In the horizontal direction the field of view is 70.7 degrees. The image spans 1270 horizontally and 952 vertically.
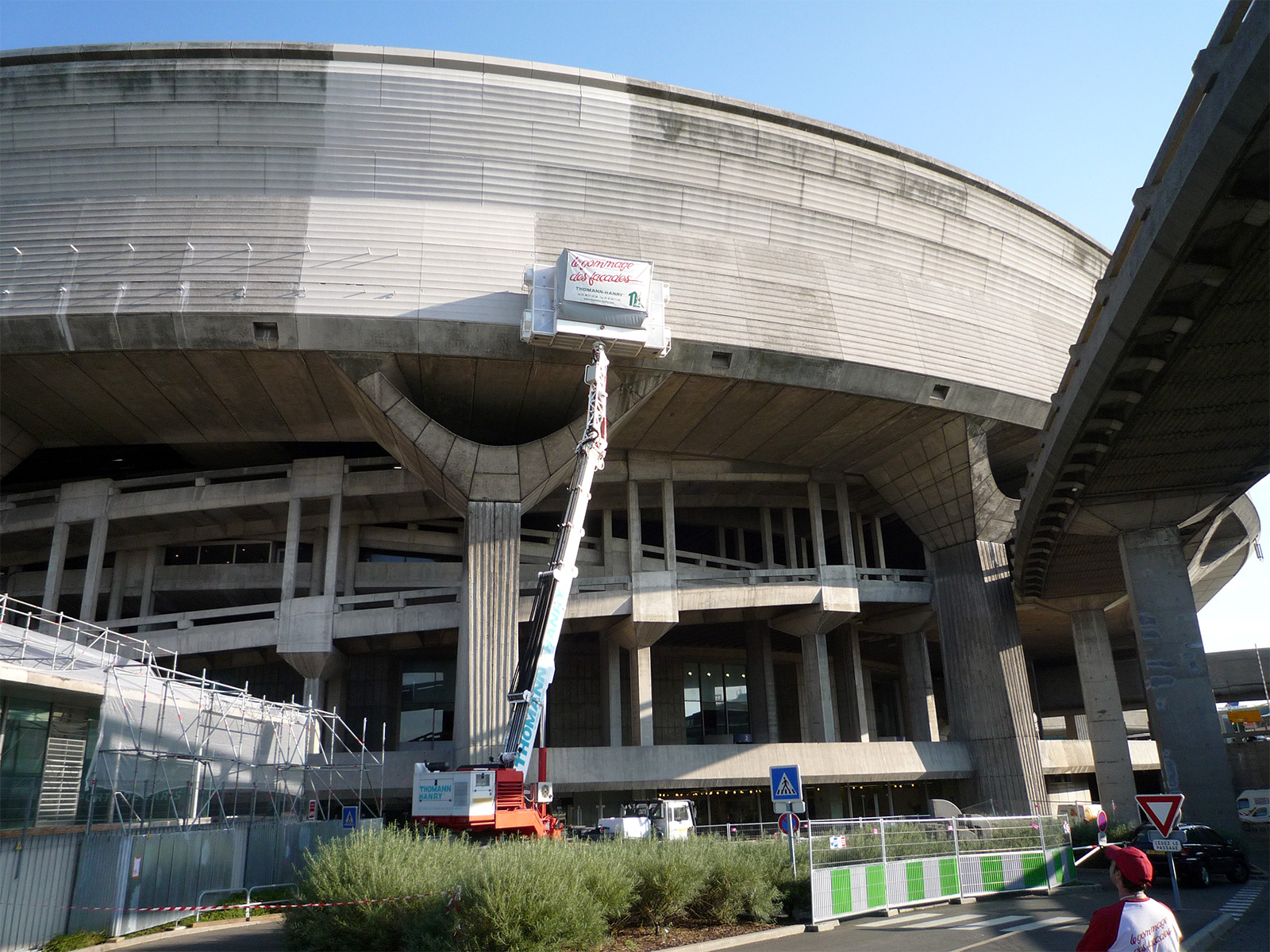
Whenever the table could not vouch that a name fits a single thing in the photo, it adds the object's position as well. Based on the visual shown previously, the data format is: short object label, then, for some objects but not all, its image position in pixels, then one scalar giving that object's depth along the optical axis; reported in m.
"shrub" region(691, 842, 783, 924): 13.34
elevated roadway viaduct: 12.10
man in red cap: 4.57
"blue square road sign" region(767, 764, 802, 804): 14.52
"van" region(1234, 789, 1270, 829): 34.07
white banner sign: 25.92
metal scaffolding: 16.02
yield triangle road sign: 13.45
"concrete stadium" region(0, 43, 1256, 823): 26.70
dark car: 17.73
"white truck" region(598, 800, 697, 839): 23.59
